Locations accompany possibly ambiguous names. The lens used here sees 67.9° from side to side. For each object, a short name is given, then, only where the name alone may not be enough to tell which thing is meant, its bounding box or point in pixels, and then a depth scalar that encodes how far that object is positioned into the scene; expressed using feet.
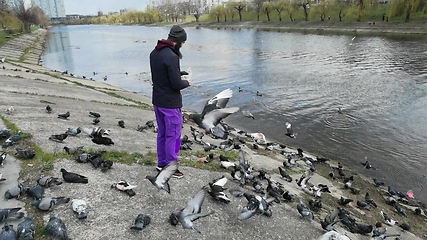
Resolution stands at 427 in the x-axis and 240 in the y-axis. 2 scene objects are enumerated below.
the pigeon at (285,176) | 30.76
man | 20.07
